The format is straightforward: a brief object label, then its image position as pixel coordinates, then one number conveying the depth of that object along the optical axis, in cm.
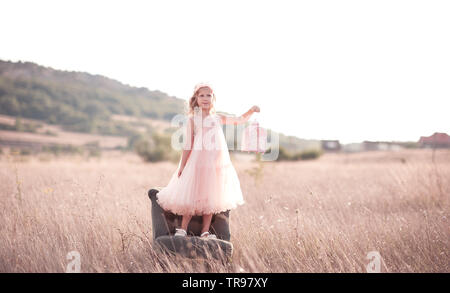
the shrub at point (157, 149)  3012
